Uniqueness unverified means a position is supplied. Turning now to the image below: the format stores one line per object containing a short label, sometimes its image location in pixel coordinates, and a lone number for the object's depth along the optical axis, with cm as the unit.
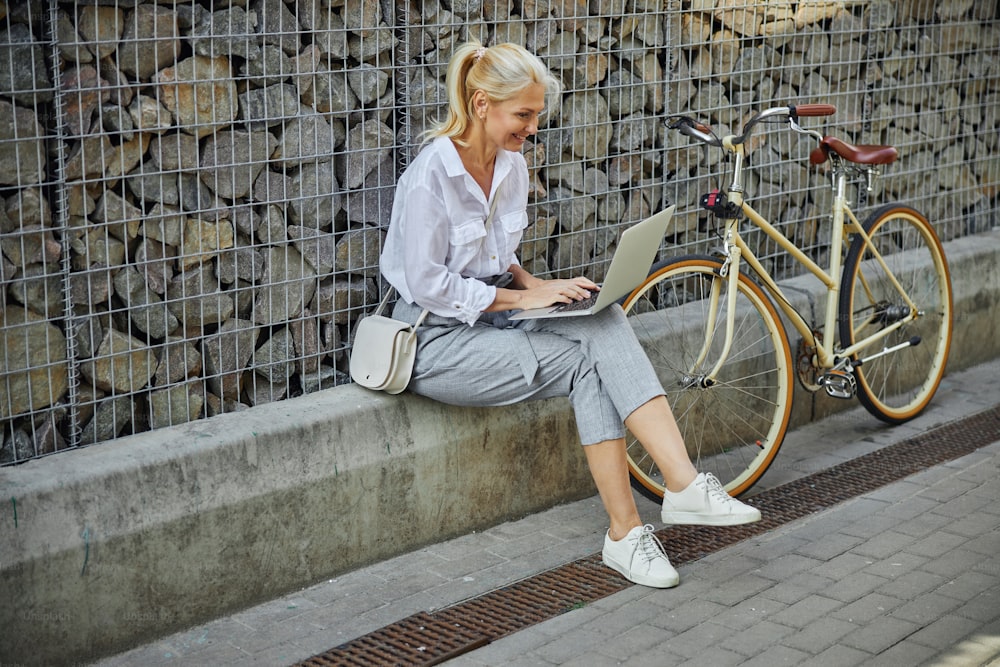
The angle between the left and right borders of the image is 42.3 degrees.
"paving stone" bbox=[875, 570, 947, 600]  401
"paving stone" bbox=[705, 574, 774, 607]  397
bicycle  464
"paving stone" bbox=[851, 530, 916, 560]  433
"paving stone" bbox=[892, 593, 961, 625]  384
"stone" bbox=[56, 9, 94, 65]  347
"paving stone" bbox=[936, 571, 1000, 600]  401
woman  403
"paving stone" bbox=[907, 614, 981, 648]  368
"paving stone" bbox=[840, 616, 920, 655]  365
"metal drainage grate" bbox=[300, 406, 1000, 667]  366
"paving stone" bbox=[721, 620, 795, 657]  364
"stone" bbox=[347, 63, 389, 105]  418
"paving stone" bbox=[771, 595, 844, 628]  382
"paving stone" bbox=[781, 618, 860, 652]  366
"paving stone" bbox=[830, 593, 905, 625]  384
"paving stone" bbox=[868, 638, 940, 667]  356
